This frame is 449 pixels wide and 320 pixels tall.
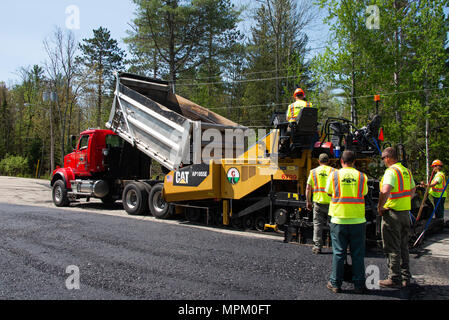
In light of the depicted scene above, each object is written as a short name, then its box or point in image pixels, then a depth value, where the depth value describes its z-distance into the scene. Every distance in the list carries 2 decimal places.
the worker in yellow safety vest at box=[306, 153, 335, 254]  6.04
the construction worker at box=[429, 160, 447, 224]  7.84
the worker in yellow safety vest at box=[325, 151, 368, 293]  4.12
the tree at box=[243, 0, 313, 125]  22.78
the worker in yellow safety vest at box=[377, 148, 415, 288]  4.37
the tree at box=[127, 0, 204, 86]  20.92
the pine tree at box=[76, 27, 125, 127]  32.66
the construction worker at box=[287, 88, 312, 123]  6.47
